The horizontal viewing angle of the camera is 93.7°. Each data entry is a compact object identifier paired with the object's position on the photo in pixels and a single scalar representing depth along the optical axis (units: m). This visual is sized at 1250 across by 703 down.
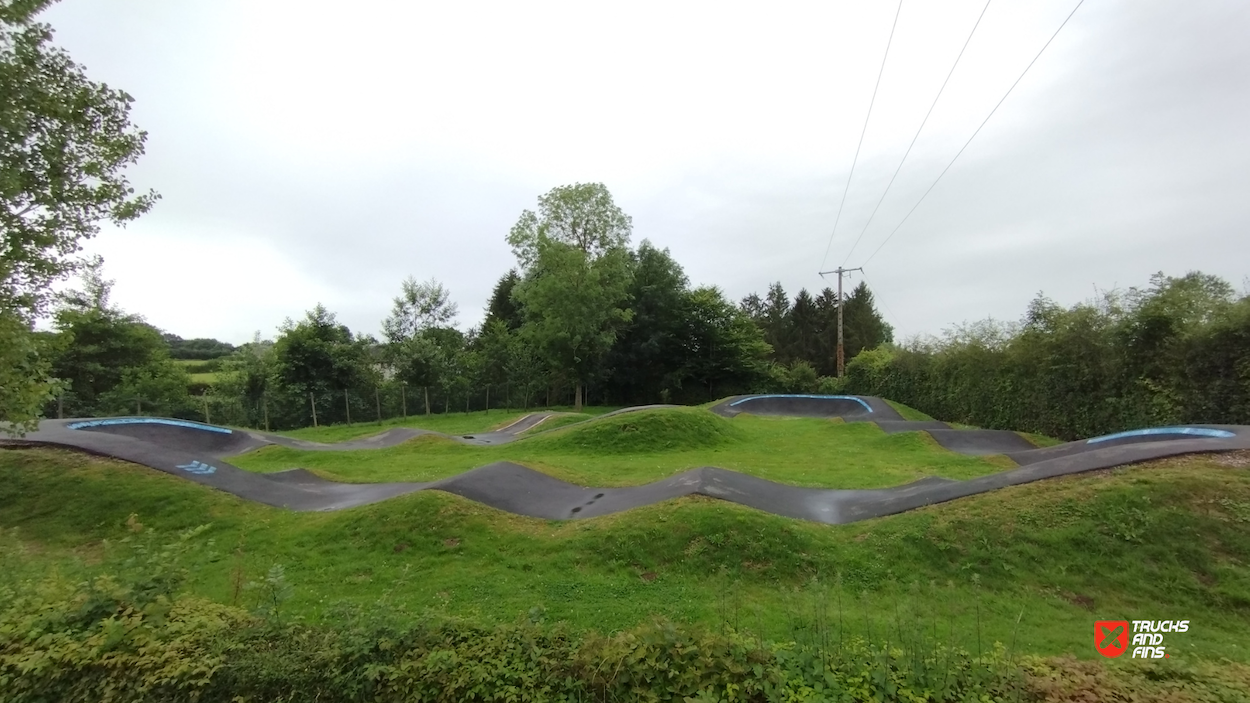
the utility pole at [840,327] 34.47
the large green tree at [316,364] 30.27
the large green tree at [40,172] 6.62
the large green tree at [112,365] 26.81
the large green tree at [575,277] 37.19
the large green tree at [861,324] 59.97
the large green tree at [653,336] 44.00
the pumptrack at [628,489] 9.59
